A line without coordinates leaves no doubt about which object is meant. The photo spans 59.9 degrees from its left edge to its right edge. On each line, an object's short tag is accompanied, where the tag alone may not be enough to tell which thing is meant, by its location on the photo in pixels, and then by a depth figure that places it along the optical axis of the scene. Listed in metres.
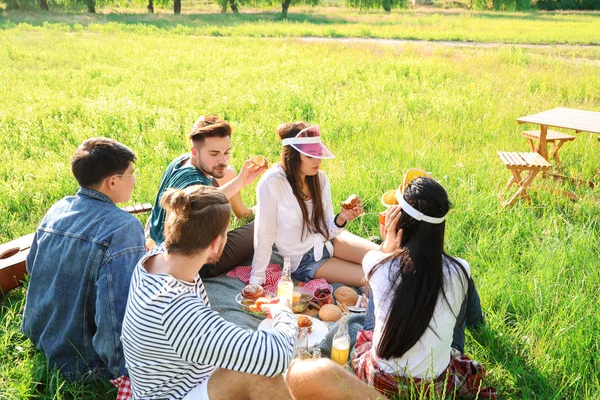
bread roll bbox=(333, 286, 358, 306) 4.21
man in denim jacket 3.03
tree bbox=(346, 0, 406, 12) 51.19
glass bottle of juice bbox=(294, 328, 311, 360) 3.29
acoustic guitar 3.97
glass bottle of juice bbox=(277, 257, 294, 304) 3.84
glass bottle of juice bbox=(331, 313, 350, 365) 3.37
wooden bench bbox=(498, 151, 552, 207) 5.84
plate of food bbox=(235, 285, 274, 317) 4.11
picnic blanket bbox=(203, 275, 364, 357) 3.75
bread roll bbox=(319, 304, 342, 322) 3.95
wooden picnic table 6.10
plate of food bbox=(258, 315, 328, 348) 3.53
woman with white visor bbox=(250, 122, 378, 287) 4.28
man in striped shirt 2.29
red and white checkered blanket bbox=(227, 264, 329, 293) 4.51
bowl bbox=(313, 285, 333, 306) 4.14
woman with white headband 2.70
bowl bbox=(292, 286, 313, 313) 4.01
